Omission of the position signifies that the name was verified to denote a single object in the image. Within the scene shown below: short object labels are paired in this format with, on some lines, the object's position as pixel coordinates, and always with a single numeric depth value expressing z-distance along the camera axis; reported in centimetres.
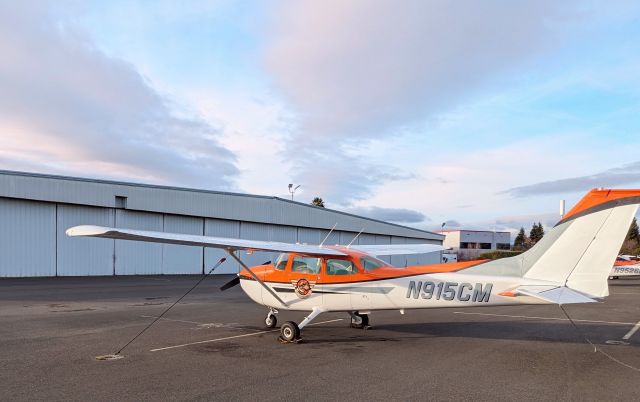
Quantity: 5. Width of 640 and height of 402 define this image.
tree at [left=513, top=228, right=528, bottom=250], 11417
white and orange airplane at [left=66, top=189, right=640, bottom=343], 809
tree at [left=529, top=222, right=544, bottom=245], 10650
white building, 10900
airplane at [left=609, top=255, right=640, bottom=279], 3262
